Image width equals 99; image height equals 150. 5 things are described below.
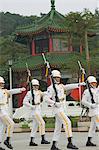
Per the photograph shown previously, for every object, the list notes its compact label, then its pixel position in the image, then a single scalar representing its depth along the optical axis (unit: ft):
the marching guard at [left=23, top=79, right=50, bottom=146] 54.01
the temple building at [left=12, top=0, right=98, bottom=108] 154.07
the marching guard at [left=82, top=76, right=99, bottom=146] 47.80
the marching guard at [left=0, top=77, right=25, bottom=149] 48.68
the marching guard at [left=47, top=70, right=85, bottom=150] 45.33
